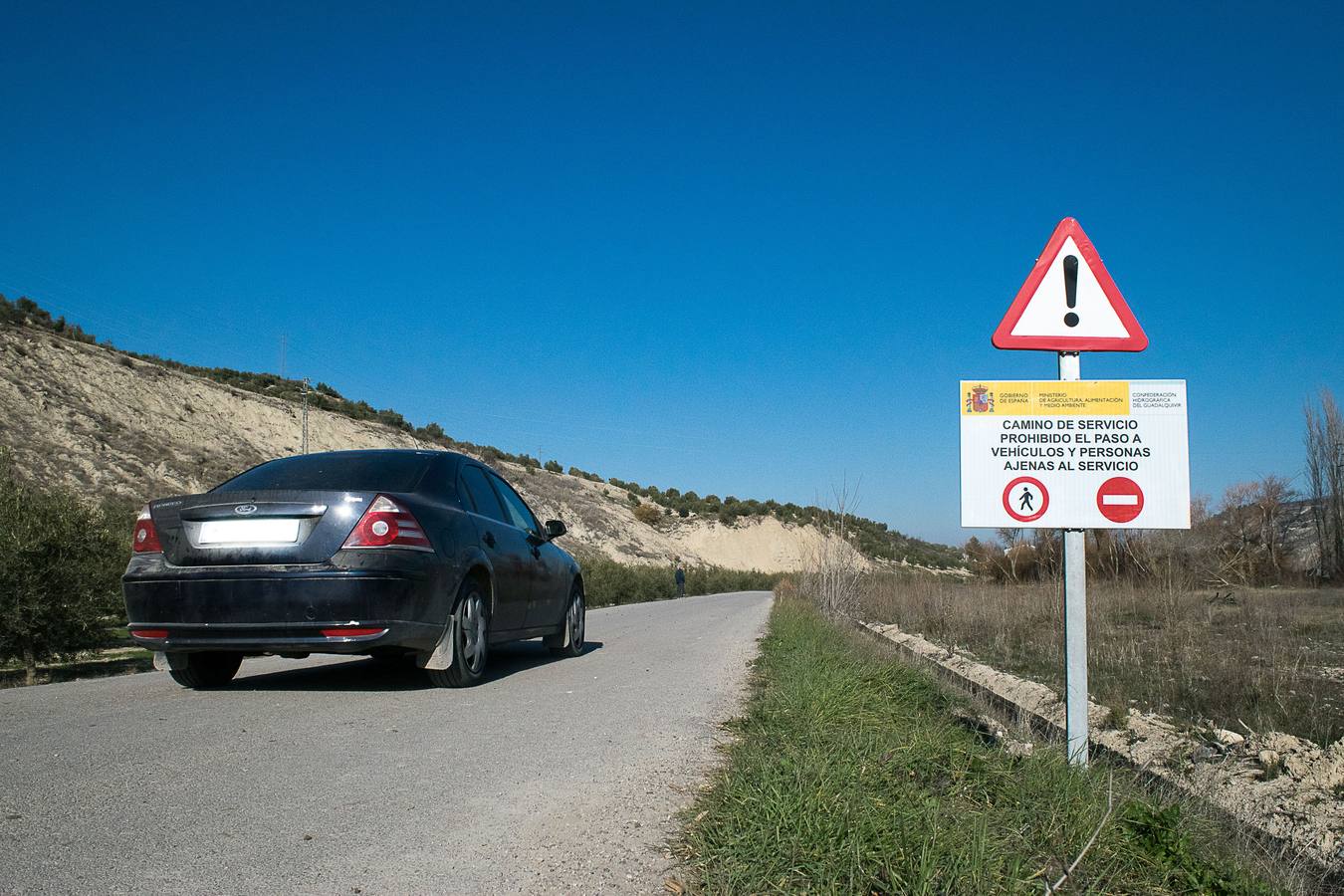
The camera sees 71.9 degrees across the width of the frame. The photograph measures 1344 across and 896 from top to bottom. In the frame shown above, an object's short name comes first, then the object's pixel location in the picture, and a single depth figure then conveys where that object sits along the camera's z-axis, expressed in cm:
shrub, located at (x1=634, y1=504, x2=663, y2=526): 7238
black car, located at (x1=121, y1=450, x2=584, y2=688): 550
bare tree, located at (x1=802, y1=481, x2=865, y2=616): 1809
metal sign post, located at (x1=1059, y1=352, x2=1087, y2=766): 412
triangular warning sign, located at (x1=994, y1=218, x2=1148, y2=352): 436
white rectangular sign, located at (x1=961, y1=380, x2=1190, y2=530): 414
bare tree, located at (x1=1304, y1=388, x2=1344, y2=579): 2392
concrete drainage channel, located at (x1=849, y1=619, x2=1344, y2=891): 407
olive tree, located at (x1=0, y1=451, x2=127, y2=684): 934
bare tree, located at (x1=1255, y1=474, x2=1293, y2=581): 1910
